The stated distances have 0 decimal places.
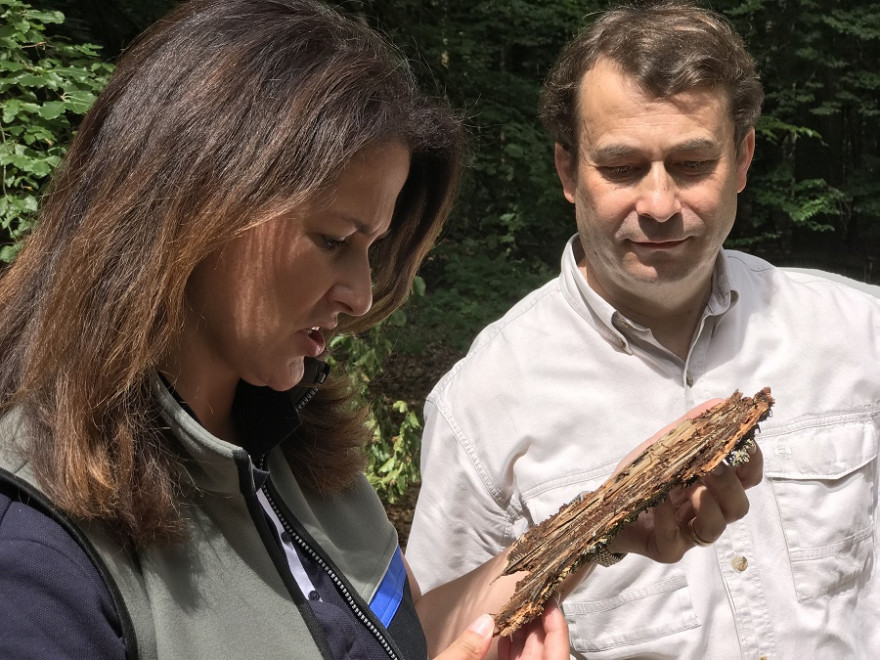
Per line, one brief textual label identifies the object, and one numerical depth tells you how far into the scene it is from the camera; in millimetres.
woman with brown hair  723
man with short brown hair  1050
